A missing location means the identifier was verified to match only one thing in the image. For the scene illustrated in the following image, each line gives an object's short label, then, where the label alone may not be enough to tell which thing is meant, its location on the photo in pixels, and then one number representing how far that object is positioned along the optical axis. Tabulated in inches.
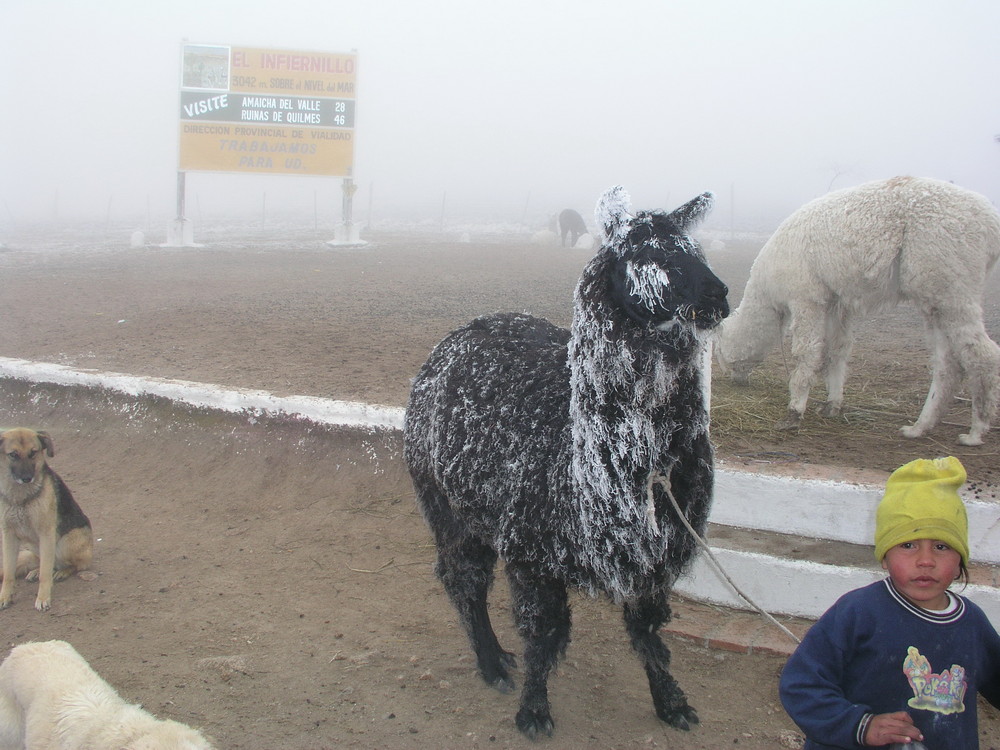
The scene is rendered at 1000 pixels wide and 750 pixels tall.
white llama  189.2
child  74.3
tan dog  169.2
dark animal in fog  910.4
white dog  100.7
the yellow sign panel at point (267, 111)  789.2
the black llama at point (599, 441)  102.0
